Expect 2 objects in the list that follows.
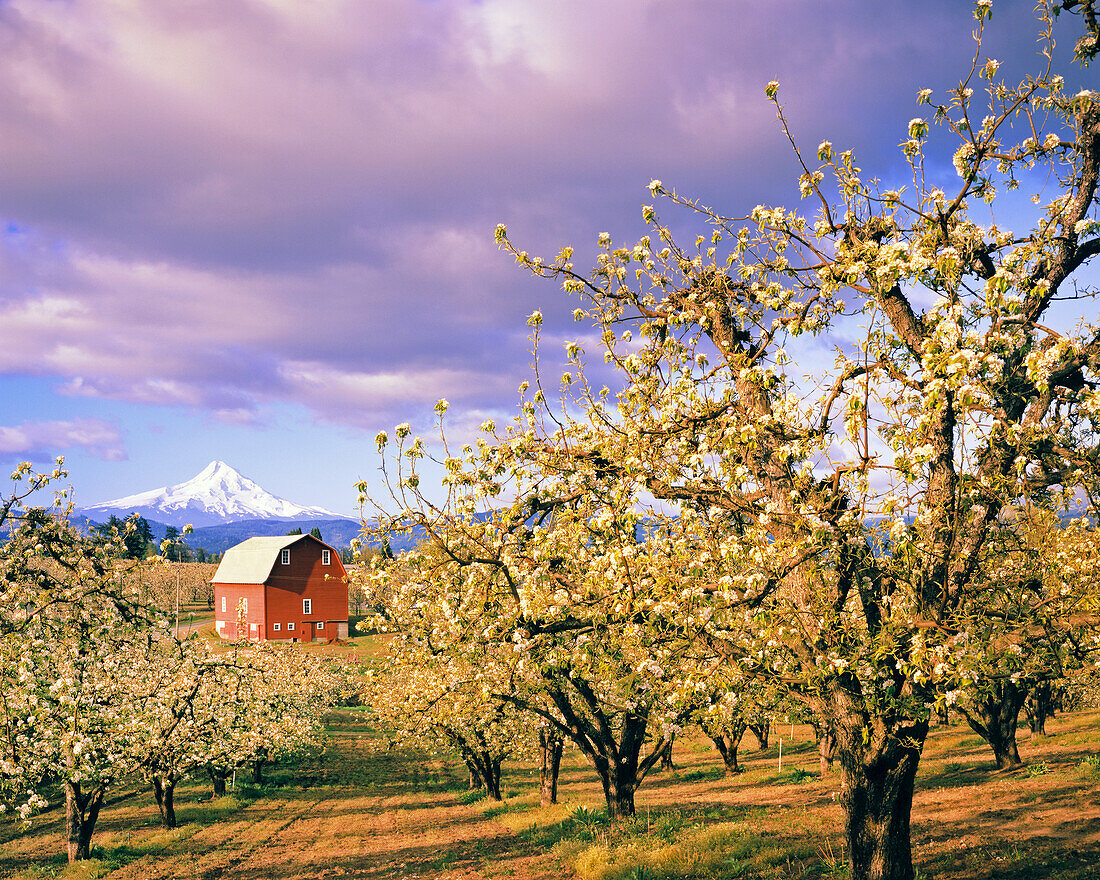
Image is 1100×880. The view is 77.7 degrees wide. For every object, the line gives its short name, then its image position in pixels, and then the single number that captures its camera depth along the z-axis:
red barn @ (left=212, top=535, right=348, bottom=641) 100.44
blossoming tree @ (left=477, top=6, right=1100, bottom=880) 8.68
